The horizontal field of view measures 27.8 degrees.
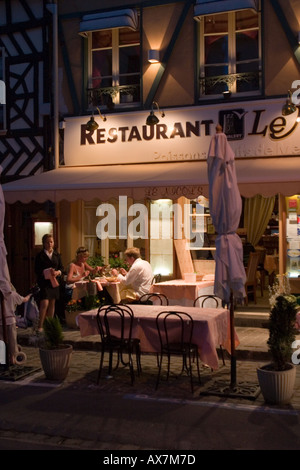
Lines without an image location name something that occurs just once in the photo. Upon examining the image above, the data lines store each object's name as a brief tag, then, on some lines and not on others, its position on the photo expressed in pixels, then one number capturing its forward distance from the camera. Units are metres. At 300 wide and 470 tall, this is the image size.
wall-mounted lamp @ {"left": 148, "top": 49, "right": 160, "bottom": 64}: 11.75
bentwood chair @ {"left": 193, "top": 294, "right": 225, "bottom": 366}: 10.28
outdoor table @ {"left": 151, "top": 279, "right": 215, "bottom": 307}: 10.19
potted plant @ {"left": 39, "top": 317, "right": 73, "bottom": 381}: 7.31
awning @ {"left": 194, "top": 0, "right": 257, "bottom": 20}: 10.99
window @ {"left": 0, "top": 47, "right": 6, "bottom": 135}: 13.37
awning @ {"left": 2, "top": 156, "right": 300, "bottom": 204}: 9.66
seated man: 9.84
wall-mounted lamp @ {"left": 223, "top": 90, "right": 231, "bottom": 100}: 11.35
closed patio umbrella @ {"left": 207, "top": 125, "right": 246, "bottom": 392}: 6.88
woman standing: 9.83
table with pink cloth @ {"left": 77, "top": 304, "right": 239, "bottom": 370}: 7.02
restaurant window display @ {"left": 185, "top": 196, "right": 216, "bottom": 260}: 11.99
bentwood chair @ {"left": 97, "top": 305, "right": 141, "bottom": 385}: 7.41
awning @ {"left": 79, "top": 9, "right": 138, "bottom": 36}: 11.98
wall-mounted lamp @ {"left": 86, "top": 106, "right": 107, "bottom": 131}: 11.92
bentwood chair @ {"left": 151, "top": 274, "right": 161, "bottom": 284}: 11.31
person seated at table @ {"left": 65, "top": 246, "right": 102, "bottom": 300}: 10.55
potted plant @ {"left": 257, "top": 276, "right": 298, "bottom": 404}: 6.12
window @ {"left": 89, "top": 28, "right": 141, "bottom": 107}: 12.44
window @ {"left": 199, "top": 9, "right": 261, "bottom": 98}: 11.43
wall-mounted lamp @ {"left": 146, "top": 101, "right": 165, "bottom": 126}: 11.43
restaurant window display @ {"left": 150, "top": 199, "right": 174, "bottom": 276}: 12.24
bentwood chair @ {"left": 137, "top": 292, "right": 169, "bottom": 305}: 10.16
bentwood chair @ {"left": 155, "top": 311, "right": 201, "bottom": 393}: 7.03
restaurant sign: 11.04
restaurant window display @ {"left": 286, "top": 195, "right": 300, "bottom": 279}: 11.05
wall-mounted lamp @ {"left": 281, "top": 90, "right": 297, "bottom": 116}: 10.40
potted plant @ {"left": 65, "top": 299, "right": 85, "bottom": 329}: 10.41
